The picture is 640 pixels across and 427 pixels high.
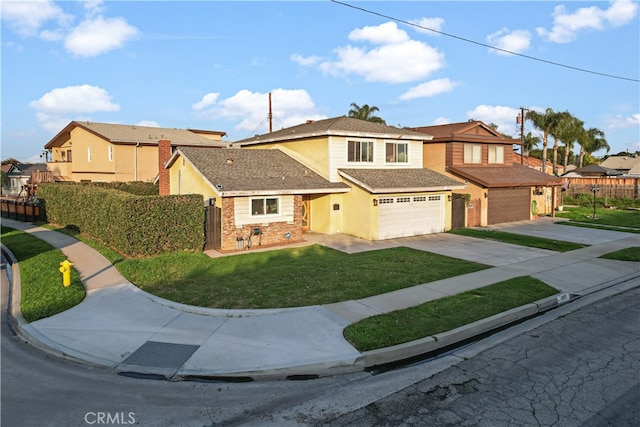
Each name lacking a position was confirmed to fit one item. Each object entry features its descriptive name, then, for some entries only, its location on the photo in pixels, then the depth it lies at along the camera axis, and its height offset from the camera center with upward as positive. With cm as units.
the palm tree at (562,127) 5003 +731
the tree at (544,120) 5044 +817
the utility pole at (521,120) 4451 +753
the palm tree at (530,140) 6600 +765
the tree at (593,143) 6876 +786
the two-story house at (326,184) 1828 +38
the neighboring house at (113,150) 3372 +337
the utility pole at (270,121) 4575 +736
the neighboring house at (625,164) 6631 +444
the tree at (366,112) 5028 +907
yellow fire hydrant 1188 -214
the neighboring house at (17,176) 5269 +200
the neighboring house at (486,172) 2666 +124
